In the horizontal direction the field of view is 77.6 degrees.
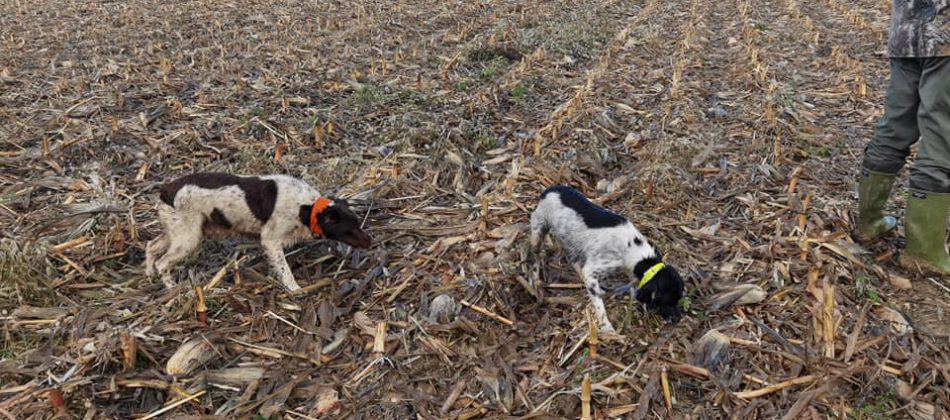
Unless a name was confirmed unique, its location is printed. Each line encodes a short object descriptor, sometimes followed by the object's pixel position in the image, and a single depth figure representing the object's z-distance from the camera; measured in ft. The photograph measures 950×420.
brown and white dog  15.61
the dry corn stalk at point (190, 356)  12.71
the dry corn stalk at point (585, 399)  10.80
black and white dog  13.20
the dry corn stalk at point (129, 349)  12.40
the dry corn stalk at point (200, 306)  13.78
